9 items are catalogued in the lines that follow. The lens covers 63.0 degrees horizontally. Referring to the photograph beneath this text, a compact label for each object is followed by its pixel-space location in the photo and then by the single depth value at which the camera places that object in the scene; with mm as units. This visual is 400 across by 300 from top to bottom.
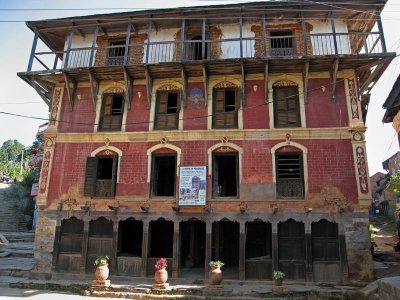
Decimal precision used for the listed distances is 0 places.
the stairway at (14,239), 15555
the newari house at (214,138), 13945
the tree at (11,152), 70356
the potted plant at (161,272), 12656
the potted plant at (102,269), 12953
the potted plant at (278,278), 12000
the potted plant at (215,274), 12482
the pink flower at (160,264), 12805
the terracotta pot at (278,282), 12023
